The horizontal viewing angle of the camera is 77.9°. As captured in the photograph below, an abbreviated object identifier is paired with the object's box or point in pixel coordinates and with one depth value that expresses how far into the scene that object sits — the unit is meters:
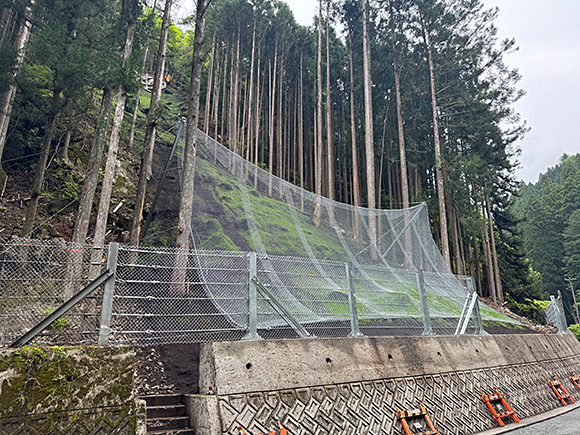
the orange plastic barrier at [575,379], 7.29
